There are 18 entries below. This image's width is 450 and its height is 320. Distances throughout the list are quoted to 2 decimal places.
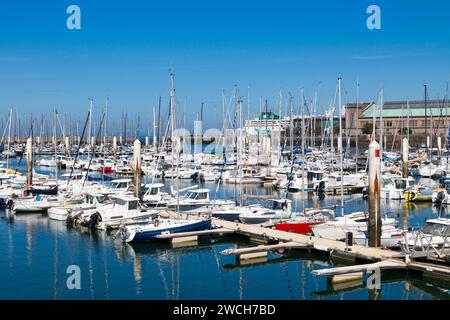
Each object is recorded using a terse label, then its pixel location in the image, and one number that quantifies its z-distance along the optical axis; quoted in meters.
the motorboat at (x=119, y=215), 36.38
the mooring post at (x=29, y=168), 56.56
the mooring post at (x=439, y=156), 76.24
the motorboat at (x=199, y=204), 40.38
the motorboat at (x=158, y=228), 32.31
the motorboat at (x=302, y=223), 33.81
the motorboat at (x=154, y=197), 45.31
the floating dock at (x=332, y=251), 24.45
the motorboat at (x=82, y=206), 39.97
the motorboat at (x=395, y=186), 51.06
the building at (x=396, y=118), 132.62
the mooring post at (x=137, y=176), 45.88
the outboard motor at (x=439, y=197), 48.49
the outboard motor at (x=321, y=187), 57.47
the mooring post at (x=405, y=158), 61.06
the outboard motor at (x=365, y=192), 51.19
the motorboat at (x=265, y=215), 36.97
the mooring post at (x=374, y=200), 27.98
